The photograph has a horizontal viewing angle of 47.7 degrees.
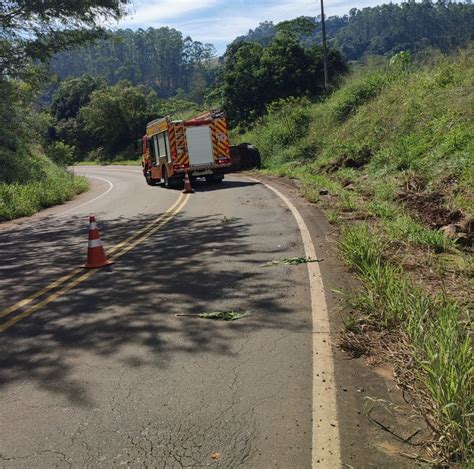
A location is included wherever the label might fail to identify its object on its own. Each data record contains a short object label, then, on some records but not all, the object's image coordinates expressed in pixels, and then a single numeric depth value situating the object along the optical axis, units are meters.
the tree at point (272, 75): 38.47
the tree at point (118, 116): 69.56
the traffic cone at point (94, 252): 8.19
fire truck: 21.28
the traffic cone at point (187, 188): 19.20
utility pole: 33.97
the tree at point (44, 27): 15.16
